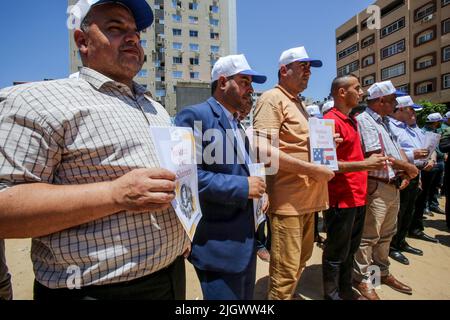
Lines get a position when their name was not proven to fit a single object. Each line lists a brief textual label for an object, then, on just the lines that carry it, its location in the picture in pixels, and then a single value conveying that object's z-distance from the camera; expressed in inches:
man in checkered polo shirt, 35.6
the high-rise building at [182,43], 1568.7
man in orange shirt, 87.3
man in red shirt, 102.3
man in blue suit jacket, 62.4
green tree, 845.2
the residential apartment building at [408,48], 1036.5
